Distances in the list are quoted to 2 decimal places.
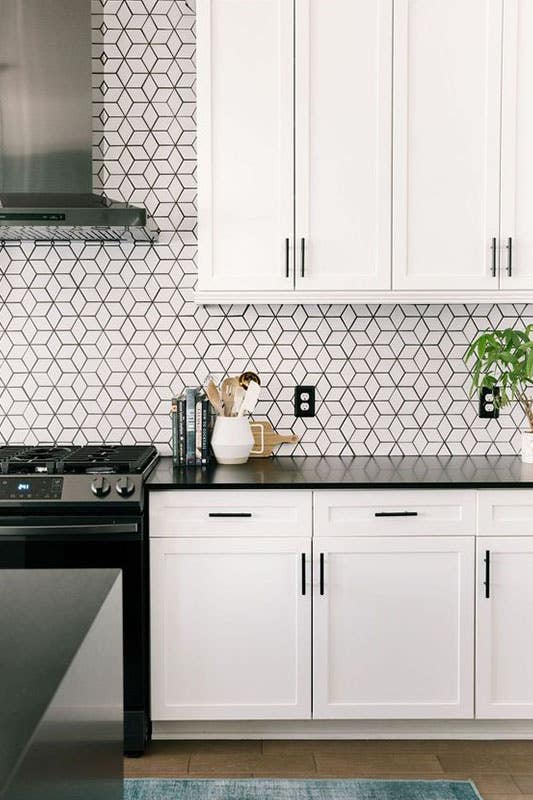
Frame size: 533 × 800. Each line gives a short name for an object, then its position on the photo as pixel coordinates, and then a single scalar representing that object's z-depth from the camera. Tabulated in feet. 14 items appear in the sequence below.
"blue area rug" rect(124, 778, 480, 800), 8.23
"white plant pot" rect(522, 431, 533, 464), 10.44
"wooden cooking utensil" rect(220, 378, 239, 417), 10.53
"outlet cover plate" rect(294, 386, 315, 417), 11.03
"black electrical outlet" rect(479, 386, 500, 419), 11.00
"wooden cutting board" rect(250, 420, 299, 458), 10.85
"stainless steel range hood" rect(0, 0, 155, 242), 9.75
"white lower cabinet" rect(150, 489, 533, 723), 9.04
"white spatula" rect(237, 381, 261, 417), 10.43
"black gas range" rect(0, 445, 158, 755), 8.75
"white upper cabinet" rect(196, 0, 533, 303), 9.71
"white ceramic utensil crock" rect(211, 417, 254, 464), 10.25
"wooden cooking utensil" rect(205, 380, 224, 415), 10.34
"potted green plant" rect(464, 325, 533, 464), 9.91
